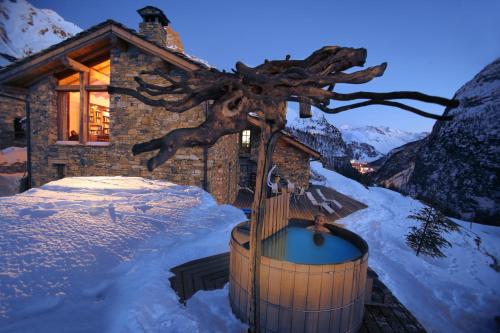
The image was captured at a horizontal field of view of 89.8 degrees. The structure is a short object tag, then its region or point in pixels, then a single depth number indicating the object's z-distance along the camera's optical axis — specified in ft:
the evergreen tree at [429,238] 28.48
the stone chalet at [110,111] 27.99
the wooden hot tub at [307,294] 9.16
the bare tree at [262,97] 6.41
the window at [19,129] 57.00
